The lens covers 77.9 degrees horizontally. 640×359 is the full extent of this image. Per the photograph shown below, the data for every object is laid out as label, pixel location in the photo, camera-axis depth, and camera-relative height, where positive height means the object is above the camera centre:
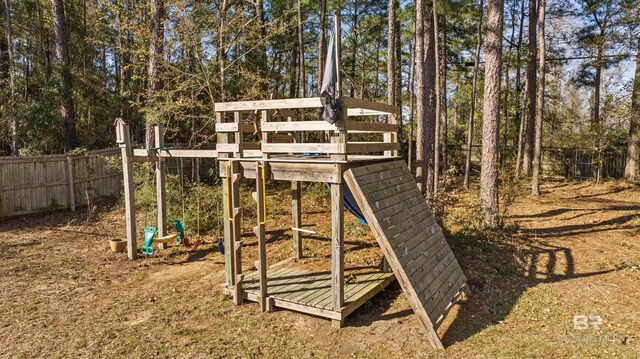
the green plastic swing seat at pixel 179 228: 9.49 -1.89
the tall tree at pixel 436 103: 13.73 +1.68
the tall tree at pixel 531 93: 17.58 +2.42
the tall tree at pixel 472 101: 17.86 +2.10
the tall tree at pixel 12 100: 14.49 +1.86
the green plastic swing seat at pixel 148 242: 8.70 -2.02
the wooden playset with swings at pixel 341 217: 5.43 -1.08
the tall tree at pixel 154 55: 11.30 +2.68
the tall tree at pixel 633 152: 17.80 -0.39
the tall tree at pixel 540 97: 14.57 +1.78
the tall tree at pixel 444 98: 19.38 +2.33
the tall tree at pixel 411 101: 19.33 +2.26
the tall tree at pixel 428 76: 10.63 +1.96
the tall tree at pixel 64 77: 15.52 +2.90
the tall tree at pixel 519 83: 22.39 +3.77
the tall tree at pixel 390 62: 12.30 +2.61
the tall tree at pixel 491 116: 9.29 +0.69
